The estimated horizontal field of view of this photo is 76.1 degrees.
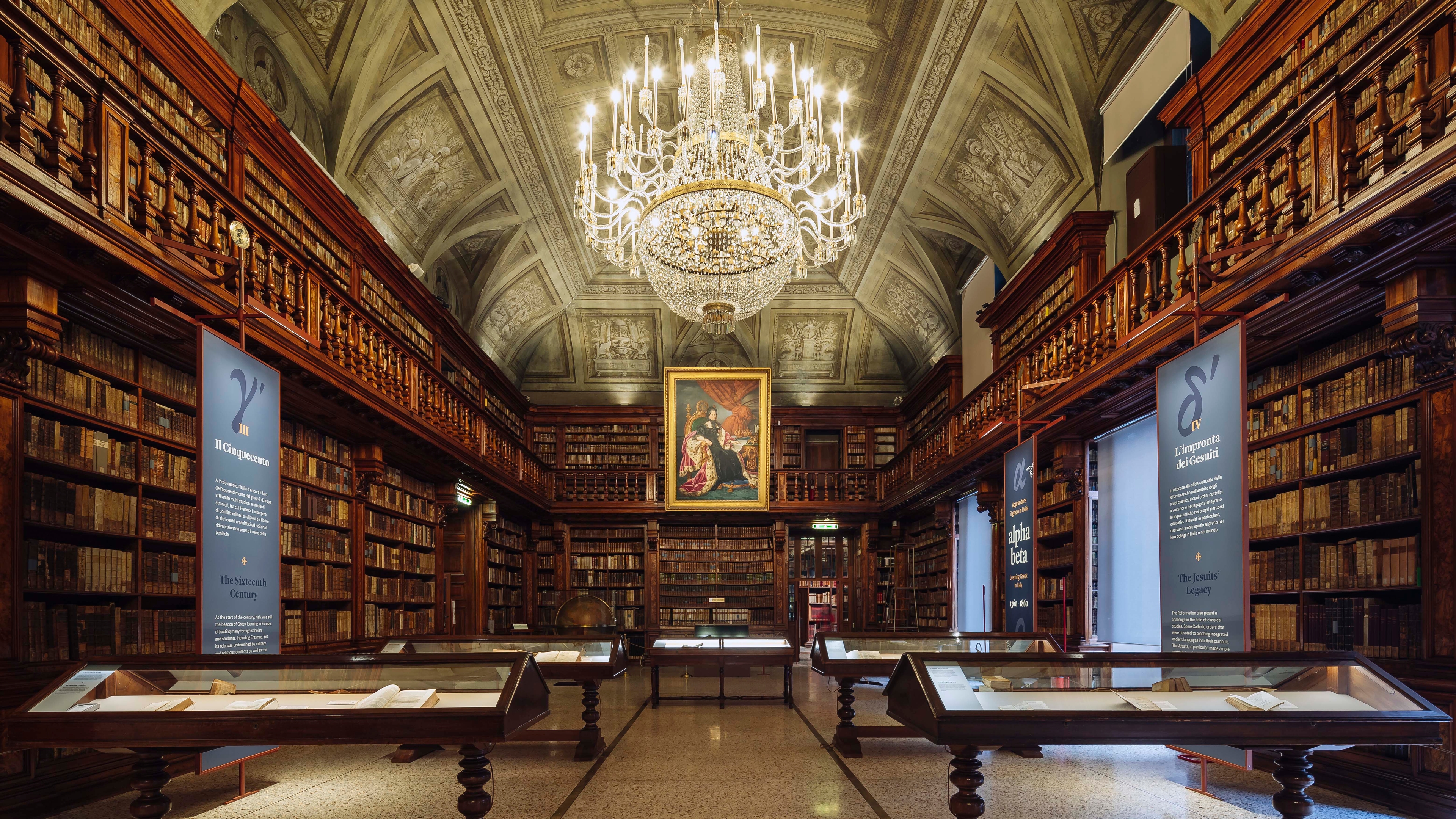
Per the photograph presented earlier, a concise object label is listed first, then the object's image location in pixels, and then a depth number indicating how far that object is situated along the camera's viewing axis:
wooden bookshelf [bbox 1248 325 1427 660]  4.78
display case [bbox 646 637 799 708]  8.07
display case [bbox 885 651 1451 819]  2.96
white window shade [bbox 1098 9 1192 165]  8.09
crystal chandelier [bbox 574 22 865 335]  6.84
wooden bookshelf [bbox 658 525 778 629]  16.50
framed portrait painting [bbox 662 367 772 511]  15.87
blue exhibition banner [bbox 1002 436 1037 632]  7.93
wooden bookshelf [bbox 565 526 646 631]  16.70
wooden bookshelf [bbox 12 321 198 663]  4.66
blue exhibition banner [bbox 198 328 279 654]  4.71
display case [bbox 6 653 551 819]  3.05
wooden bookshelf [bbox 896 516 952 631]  14.48
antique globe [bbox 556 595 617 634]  11.15
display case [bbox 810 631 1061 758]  6.01
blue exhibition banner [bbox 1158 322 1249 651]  4.45
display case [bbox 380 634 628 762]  5.94
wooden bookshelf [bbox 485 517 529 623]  14.34
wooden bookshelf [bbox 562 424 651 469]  17.70
